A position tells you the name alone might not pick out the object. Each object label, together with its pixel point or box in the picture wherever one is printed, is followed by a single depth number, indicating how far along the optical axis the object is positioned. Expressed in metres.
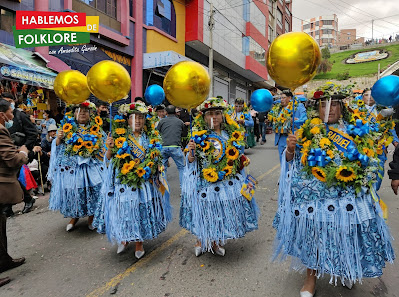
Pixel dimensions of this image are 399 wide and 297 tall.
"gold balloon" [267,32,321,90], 2.37
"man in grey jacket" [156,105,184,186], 6.32
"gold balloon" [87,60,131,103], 3.44
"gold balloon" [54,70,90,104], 4.31
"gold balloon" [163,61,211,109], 3.06
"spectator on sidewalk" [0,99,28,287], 3.15
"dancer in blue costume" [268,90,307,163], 5.55
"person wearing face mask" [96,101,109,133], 7.12
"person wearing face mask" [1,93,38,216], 5.78
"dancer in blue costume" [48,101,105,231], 4.39
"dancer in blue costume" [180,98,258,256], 3.34
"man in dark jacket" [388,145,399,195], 2.88
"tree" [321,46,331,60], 56.82
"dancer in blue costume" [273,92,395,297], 2.41
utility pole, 14.64
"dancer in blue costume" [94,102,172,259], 3.47
